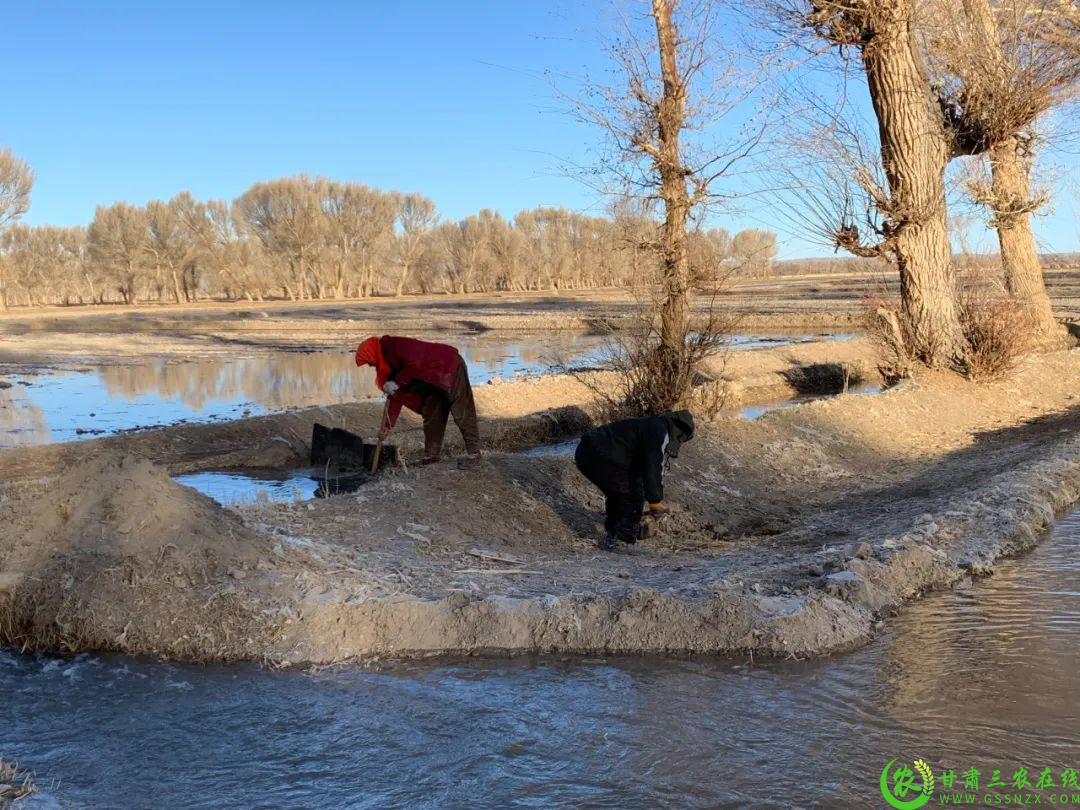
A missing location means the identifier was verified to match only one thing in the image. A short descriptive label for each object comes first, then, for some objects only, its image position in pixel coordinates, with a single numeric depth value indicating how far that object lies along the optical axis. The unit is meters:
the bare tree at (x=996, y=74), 14.88
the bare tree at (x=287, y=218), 85.50
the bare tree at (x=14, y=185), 61.31
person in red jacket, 9.12
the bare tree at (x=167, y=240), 83.56
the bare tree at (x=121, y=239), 82.88
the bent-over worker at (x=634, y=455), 7.32
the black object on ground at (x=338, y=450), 13.84
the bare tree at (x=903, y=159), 14.16
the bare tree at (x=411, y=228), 97.25
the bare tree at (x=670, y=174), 12.59
